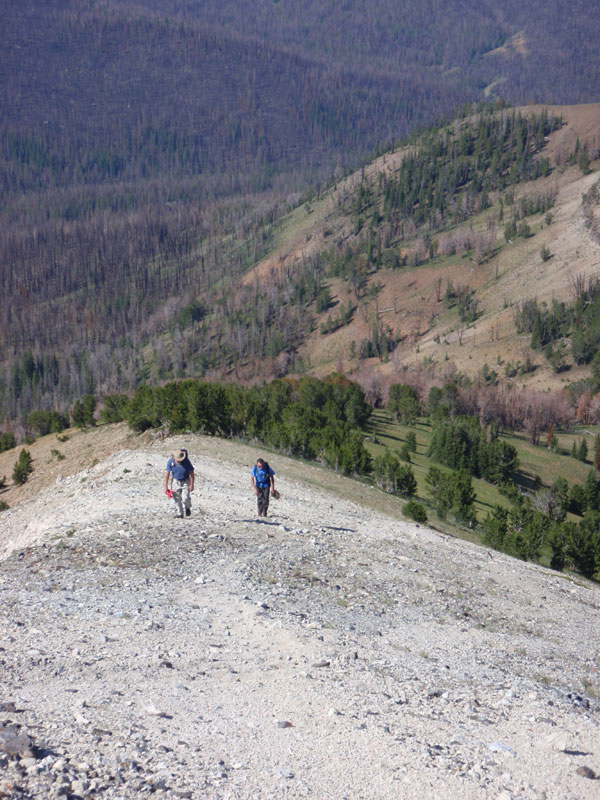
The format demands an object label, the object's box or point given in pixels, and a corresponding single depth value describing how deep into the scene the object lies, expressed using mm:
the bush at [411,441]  81688
